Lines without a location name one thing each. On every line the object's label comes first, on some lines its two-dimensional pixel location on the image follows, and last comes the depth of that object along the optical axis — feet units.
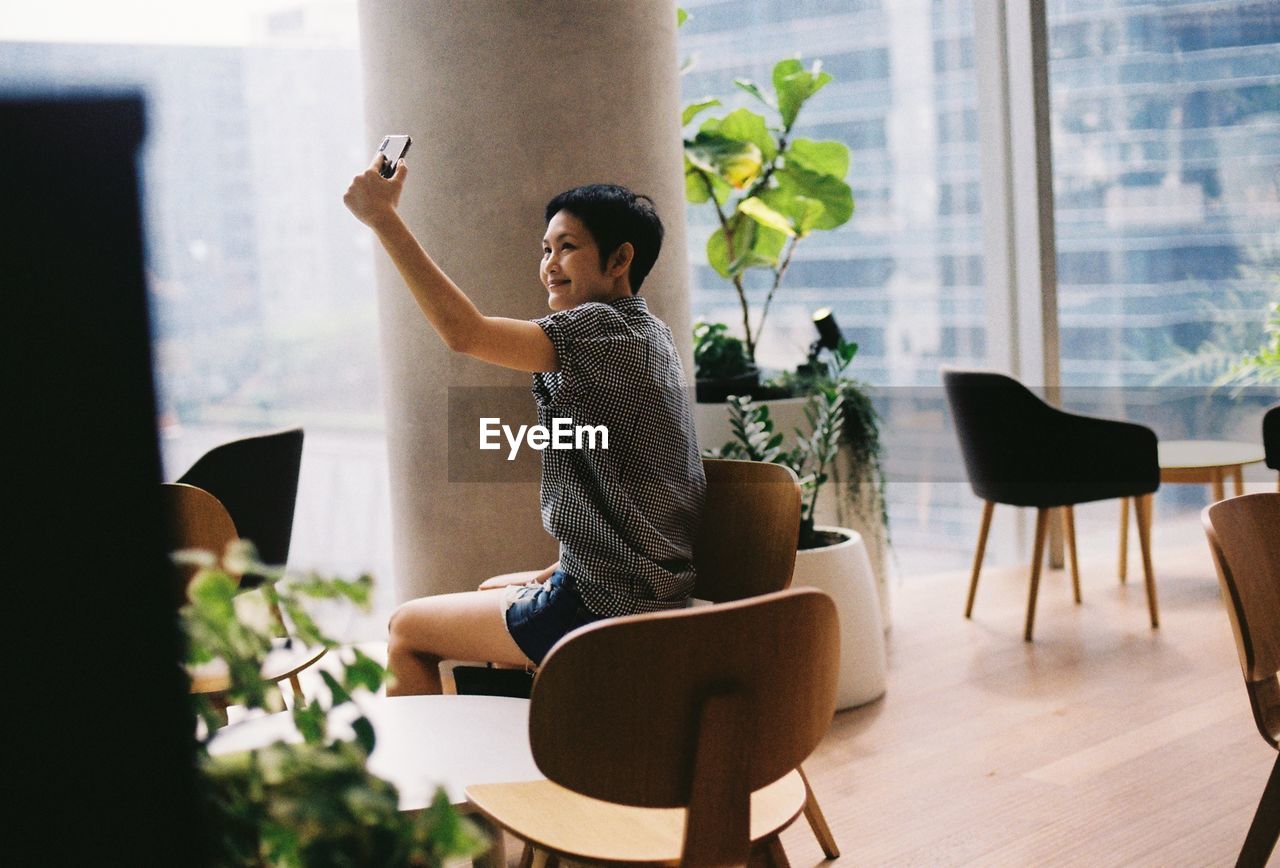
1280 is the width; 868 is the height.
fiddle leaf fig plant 14.06
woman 6.88
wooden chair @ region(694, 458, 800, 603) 7.46
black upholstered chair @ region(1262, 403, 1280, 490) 12.34
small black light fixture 14.08
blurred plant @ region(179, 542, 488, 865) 2.35
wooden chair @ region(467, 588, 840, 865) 4.58
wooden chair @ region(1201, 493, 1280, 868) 6.19
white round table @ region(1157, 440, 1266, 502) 14.58
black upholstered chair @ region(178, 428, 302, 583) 10.32
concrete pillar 9.68
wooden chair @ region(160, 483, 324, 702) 8.05
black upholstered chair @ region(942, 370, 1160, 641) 13.75
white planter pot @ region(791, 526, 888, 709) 11.26
